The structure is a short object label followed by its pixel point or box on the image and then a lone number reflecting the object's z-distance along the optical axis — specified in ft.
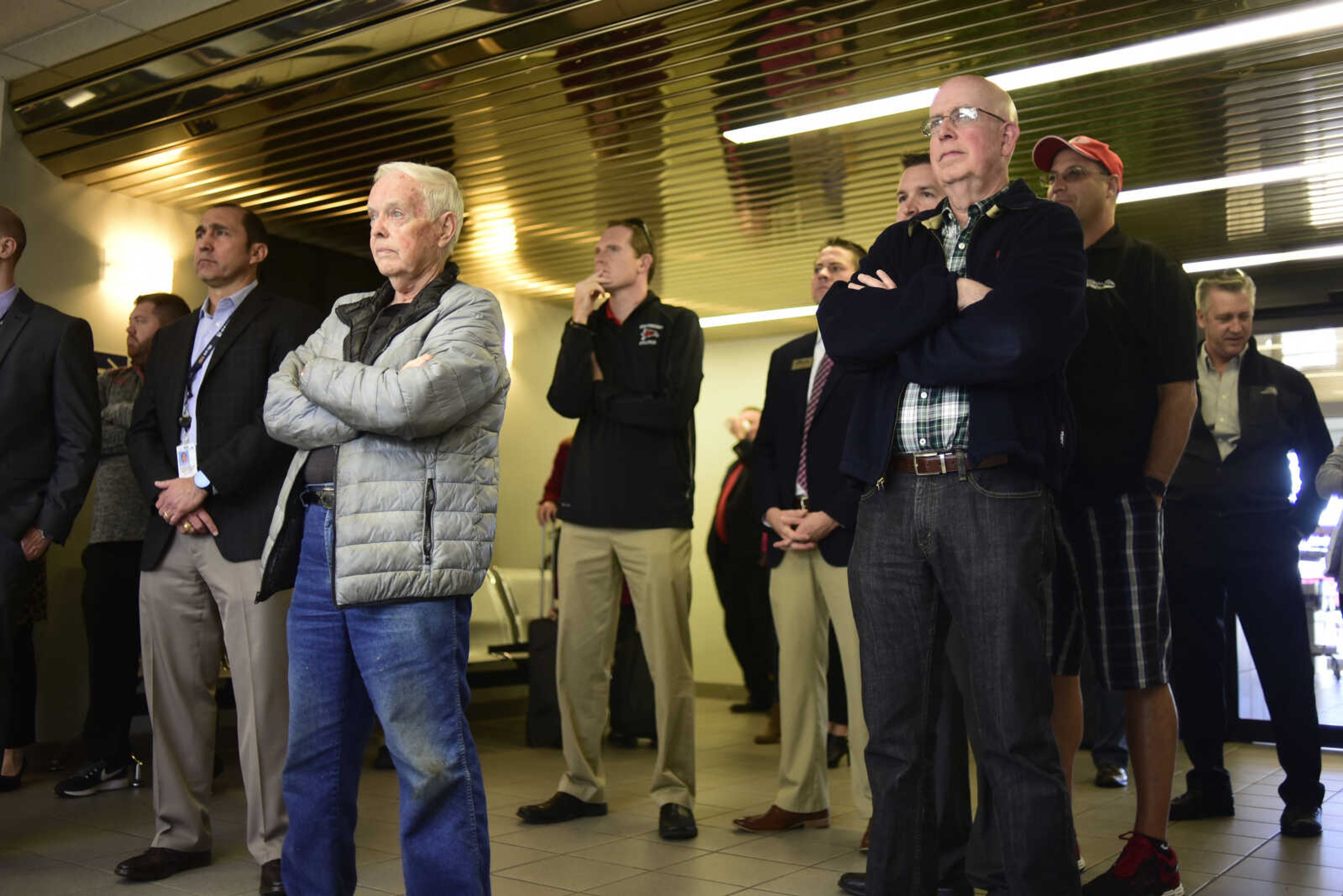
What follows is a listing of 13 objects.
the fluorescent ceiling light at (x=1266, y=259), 22.21
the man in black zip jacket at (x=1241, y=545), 13.69
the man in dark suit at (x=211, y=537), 10.38
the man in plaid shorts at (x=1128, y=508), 9.70
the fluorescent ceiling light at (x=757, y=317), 29.01
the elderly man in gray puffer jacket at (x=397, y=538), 7.32
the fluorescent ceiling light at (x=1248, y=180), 17.92
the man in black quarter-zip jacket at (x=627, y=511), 12.87
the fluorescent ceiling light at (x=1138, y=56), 13.17
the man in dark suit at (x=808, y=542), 11.87
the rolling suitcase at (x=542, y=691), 19.84
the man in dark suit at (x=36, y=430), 11.06
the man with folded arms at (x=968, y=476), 6.78
